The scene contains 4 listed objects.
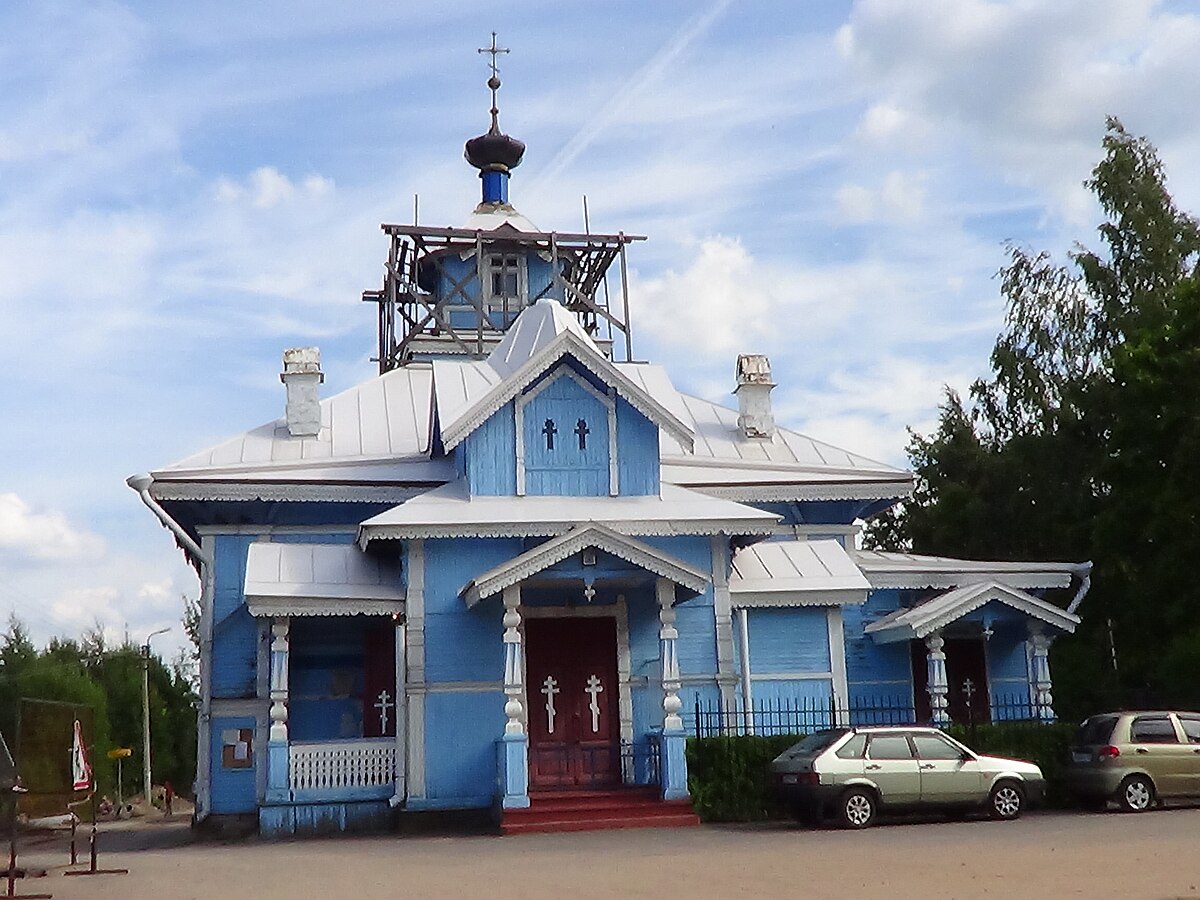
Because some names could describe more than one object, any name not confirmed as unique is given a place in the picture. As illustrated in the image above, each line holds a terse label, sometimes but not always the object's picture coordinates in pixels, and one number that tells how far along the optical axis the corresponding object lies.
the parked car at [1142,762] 17.58
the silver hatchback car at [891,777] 16.06
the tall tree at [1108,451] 26.41
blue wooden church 18.22
